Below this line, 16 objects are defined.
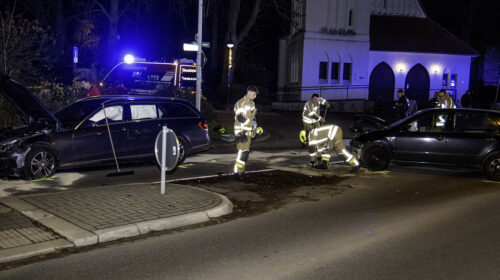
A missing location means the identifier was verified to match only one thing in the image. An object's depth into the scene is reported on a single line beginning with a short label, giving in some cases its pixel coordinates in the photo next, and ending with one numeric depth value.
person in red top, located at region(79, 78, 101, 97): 14.53
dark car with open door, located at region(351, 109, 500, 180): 11.40
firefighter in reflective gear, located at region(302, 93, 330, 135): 14.38
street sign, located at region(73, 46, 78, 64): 26.69
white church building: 33.75
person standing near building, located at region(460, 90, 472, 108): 28.20
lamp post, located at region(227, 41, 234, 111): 28.81
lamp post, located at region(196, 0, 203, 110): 16.94
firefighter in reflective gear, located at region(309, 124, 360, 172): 11.87
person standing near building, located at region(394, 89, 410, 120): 19.98
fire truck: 19.75
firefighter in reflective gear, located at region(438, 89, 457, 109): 16.58
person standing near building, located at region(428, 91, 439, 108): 17.98
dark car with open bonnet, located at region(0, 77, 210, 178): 10.02
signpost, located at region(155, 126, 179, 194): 8.42
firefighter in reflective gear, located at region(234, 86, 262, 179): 10.44
